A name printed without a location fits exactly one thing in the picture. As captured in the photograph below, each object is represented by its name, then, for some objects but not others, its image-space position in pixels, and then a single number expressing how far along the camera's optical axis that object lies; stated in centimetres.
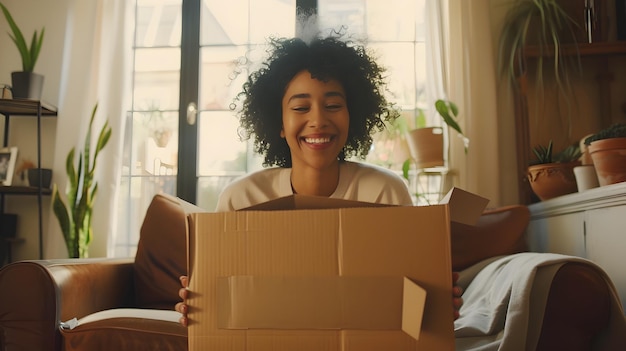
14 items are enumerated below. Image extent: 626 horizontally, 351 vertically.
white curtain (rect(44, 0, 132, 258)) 311
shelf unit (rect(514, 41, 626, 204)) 278
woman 148
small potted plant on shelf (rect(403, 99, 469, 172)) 279
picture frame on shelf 315
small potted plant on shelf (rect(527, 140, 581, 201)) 229
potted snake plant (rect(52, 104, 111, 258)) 291
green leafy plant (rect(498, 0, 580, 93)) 275
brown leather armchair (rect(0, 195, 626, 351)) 119
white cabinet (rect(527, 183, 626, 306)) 157
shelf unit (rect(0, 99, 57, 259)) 303
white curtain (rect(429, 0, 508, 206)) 294
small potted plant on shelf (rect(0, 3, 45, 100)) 306
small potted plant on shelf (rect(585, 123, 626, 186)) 172
